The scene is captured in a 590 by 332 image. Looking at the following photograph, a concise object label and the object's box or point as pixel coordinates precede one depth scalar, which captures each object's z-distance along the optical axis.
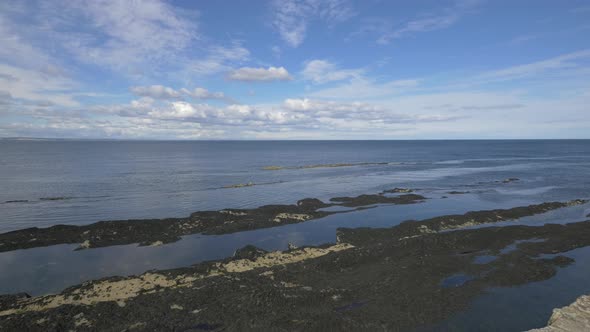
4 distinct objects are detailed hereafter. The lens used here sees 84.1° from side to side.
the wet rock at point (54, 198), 38.59
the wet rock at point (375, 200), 36.15
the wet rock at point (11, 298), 13.86
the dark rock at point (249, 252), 19.48
